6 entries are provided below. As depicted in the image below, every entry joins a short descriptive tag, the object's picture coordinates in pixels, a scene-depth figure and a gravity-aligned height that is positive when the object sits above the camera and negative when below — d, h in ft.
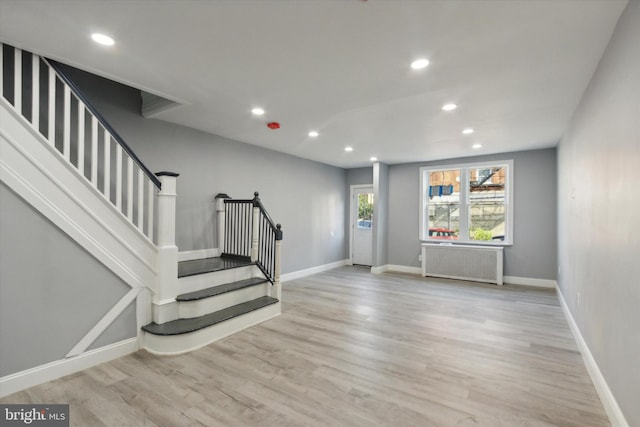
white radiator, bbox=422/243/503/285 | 19.84 -3.17
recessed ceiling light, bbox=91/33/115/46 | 7.26 +4.25
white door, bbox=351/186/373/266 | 26.00 -0.78
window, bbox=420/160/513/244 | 20.39 +0.91
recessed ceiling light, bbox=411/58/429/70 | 8.13 +4.14
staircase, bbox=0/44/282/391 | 7.94 -0.28
